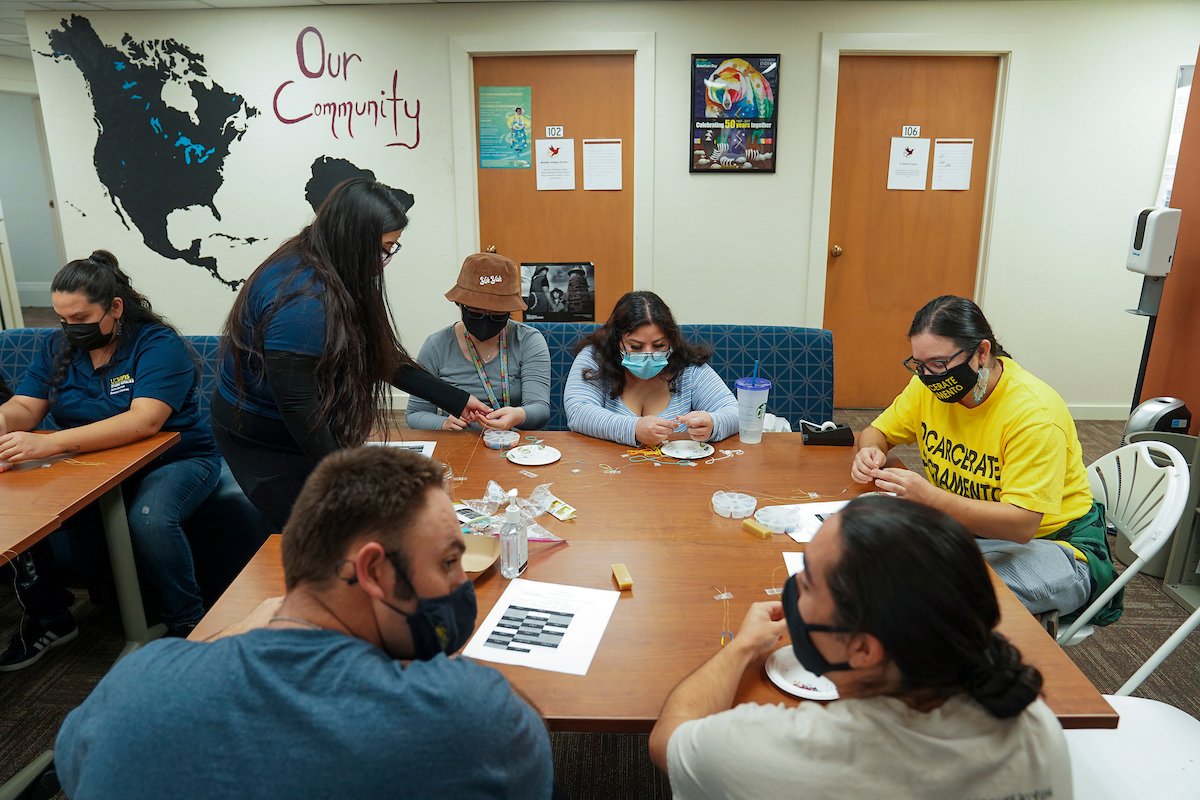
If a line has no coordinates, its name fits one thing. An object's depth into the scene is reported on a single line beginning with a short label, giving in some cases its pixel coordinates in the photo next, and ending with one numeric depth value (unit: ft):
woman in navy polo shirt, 7.62
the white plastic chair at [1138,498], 5.64
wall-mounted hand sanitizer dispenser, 10.14
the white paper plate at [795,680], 3.97
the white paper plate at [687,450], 7.41
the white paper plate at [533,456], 7.17
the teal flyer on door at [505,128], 14.75
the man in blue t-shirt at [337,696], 2.49
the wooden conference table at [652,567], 3.99
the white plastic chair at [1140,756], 4.33
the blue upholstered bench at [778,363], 10.37
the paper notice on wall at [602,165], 14.83
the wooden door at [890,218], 14.49
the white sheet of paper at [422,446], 7.39
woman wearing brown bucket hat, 8.50
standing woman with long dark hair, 5.71
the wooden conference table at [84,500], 5.82
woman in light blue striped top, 7.82
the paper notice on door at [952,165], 14.80
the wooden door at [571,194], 14.57
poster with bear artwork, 14.28
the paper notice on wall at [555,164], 14.90
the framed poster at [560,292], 15.58
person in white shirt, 2.82
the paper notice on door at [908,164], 14.83
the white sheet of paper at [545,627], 4.28
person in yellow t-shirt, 5.71
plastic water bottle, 5.06
